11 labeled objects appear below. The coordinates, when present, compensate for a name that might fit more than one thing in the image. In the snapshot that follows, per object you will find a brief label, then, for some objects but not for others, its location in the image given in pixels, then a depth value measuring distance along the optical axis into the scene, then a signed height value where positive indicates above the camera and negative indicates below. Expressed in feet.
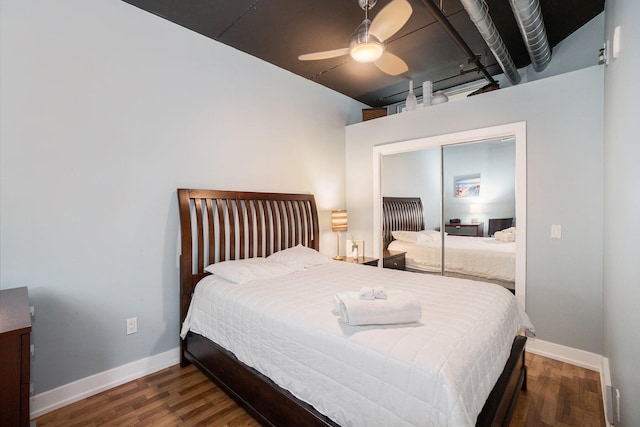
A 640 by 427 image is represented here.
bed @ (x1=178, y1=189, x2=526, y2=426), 4.22 -2.18
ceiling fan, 5.94 +3.92
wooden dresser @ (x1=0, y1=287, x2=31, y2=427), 3.86 -2.11
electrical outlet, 7.92 -3.04
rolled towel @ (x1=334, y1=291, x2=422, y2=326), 4.87 -1.68
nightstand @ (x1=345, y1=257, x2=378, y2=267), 12.26 -2.11
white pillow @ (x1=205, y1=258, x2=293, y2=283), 7.97 -1.66
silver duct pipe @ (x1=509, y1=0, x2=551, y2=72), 6.98 +4.81
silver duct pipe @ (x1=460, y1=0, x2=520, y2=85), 6.98 +4.77
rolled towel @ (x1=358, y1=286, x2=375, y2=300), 5.40 -1.53
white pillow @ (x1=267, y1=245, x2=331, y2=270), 9.68 -1.58
